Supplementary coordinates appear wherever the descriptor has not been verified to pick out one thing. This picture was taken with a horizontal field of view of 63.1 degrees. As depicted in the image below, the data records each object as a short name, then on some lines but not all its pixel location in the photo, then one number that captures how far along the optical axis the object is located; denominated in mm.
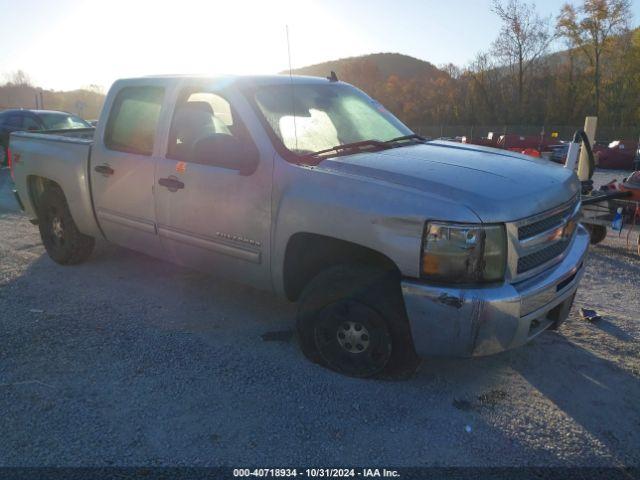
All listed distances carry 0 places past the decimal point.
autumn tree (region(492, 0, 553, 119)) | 47125
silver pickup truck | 2742
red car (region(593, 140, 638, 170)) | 22781
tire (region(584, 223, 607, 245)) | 6715
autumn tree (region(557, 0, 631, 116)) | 45125
